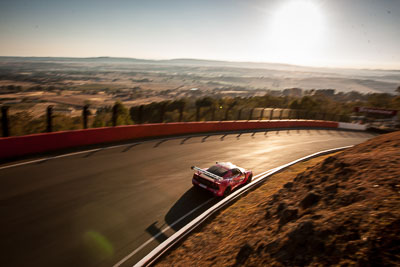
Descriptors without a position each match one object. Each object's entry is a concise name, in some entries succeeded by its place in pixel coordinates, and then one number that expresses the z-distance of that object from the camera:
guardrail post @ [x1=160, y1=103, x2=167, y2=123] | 15.84
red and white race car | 7.93
